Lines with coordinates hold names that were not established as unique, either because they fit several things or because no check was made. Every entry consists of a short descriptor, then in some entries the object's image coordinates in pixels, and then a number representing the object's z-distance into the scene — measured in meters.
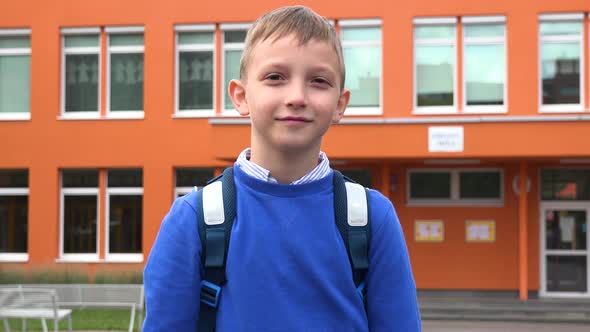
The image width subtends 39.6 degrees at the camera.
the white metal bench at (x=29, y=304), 10.27
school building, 17.09
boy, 1.76
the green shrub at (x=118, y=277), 18.12
